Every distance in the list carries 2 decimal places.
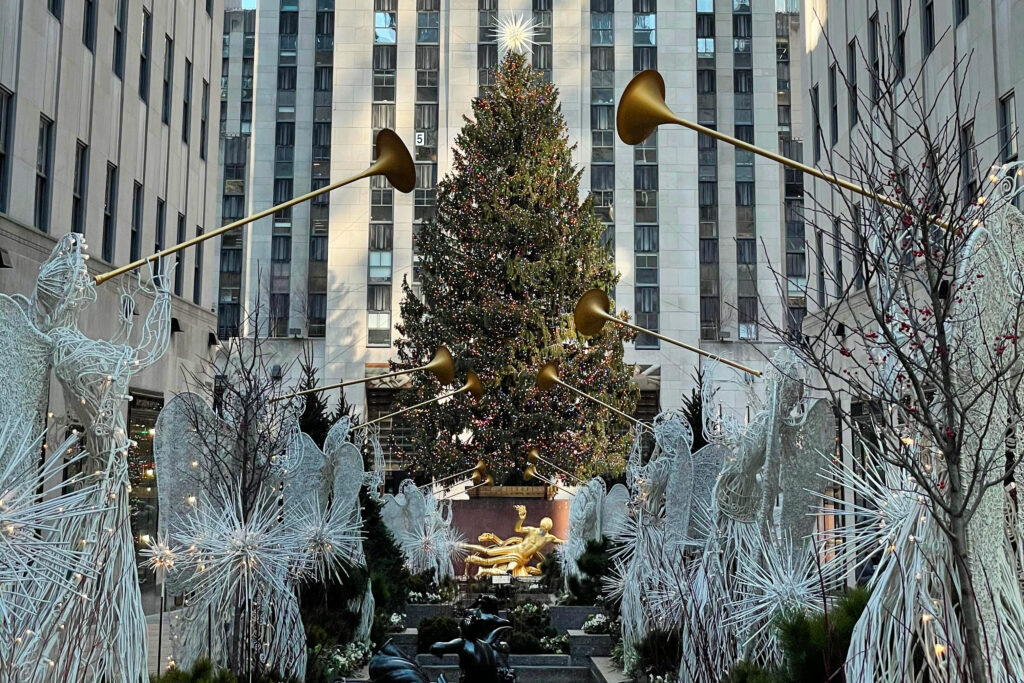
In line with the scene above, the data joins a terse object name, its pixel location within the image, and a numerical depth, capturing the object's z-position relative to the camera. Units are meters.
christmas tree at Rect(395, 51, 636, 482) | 35.97
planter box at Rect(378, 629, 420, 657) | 18.67
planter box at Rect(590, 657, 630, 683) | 14.62
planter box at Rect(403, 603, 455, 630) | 22.66
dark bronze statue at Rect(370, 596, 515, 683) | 10.16
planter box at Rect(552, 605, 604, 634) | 21.98
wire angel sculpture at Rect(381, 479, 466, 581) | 27.64
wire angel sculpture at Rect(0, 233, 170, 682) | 6.72
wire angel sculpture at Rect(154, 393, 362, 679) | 10.57
